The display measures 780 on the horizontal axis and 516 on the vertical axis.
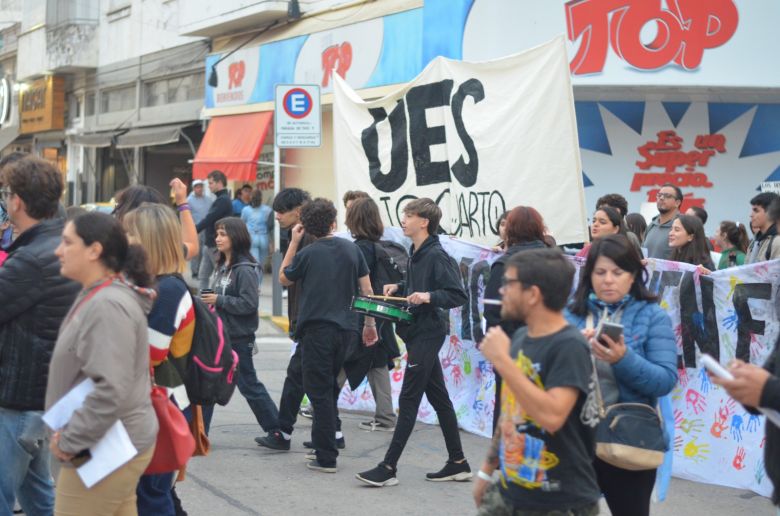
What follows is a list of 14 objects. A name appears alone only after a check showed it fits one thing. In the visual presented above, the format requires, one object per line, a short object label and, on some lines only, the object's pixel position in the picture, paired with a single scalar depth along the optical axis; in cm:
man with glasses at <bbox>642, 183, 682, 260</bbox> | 926
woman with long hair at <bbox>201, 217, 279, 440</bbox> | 720
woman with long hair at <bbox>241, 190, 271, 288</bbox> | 1711
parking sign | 1385
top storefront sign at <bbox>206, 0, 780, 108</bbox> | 1469
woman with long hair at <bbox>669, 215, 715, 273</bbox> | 805
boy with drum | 652
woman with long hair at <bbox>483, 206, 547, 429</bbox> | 611
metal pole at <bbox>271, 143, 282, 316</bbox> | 1459
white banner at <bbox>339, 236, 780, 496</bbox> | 662
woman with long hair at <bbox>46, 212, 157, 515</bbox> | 361
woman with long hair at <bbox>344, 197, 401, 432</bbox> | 755
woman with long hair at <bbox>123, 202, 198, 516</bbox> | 452
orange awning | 2156
